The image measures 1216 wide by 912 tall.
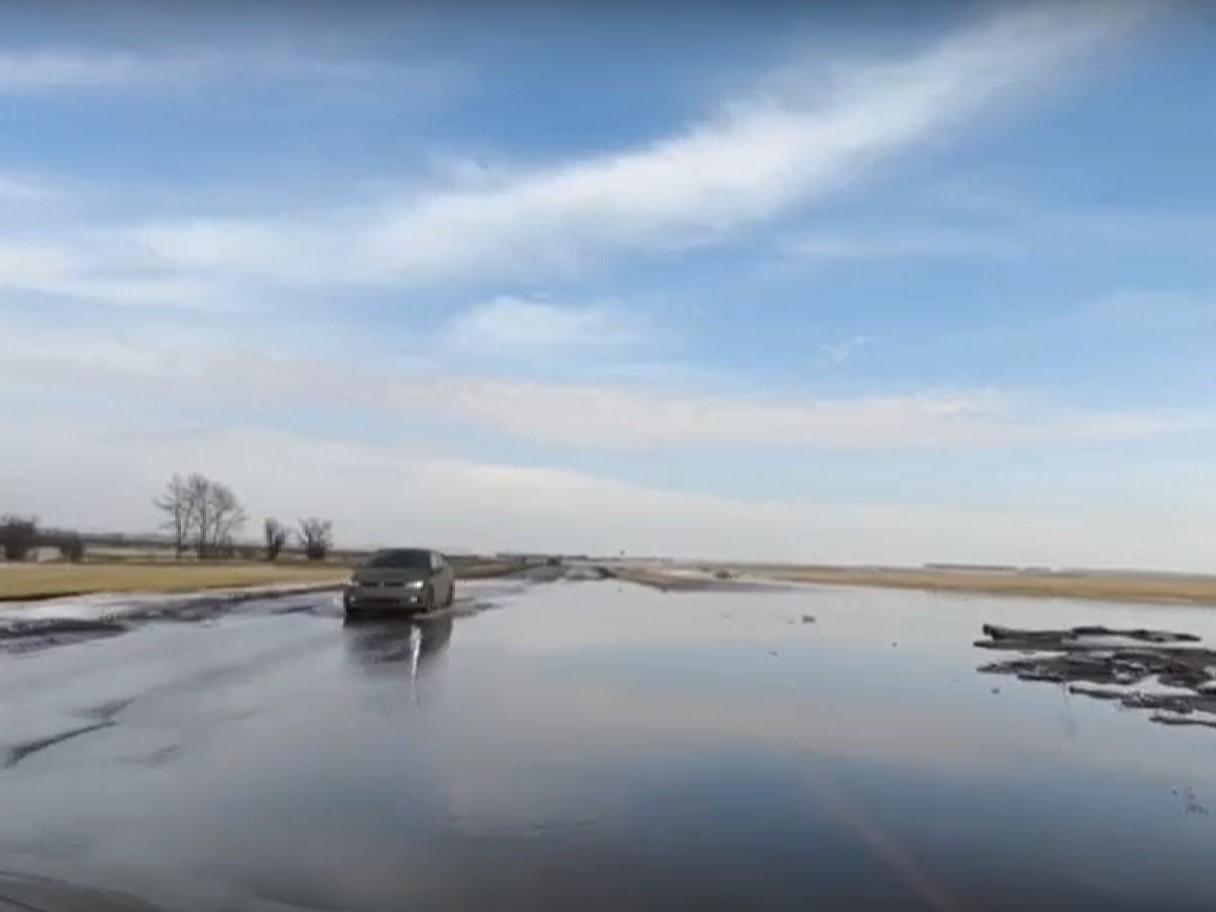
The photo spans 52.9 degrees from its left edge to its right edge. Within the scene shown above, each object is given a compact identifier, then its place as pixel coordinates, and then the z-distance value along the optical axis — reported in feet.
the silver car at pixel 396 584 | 99.86
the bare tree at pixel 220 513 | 456.45
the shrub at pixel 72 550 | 303.27
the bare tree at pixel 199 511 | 453.17
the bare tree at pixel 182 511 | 449.06
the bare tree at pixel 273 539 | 378.12
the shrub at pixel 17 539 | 302.04
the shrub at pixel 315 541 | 397.80
